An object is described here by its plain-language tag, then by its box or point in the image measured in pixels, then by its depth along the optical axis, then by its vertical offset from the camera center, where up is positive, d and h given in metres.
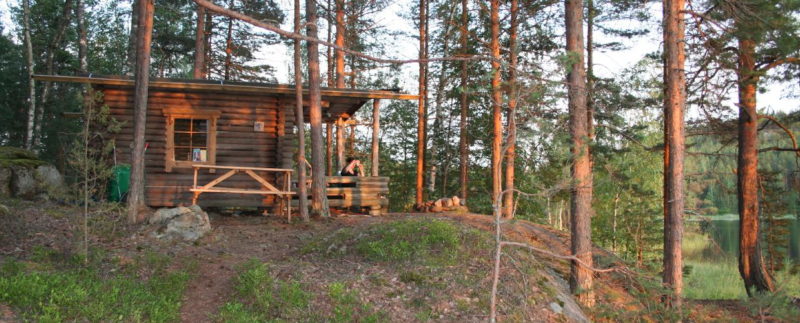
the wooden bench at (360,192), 14.81 -0.42
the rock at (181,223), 10.09 -0.92
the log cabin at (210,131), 13.66 +1.14
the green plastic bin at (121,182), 12.85 -0.19
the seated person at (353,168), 15.51 +0.25
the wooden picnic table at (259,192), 11.82 -0.30
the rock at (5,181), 12.57 -0.20
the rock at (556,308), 8.18 -1.95
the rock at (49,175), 13.02 -0.05
